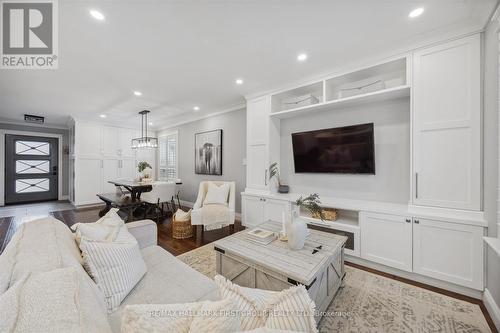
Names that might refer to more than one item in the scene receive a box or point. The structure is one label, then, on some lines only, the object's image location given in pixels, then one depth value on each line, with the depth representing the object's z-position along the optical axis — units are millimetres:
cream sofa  794
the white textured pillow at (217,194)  3613
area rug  1521
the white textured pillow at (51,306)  488
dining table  3898
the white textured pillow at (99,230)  1262
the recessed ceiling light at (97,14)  1731
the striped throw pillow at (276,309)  683
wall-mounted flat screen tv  2625
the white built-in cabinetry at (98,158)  5492
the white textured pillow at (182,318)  554
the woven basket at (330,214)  2682
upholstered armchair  3248
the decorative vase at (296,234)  1669
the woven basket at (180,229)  3223
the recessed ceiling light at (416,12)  1718
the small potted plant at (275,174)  3352
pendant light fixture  4695
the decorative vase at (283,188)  3352
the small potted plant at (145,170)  4922
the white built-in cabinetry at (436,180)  1844
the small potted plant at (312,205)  1854
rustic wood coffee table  1394
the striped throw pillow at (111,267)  1038
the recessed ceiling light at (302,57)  2401
